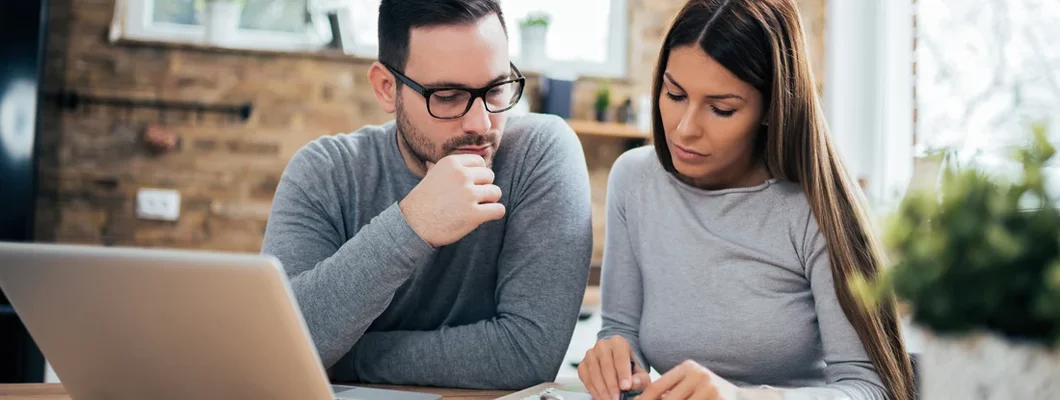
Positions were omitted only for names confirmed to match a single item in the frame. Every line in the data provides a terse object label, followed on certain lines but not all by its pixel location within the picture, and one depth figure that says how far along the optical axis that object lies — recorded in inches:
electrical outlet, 128.9
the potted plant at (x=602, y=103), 138.9
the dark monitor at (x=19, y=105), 111.0
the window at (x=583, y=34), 144.0
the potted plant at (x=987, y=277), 19.5
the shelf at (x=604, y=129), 136.4
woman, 46.0
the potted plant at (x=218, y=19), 131.4
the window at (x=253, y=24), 133.3
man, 47.4
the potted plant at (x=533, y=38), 138.9
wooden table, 42.6
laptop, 29.0
